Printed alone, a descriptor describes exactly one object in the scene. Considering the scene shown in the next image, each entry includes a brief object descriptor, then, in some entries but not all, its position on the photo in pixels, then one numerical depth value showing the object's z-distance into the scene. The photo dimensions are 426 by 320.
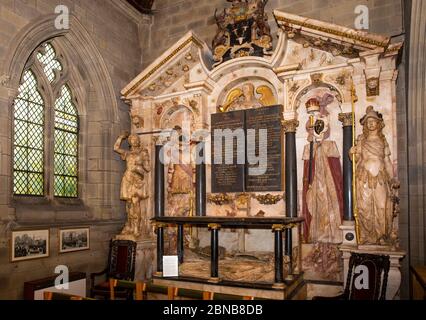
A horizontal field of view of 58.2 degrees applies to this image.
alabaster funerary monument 5.56
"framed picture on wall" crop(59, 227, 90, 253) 6.44
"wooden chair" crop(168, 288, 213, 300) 3.85
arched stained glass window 6.18
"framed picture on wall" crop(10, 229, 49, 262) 5.59
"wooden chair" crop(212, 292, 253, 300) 3.36
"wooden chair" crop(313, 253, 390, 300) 5.03
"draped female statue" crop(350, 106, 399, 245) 5.41
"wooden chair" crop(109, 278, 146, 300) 4.19
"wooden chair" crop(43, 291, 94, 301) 3.62
